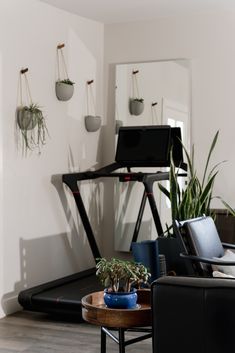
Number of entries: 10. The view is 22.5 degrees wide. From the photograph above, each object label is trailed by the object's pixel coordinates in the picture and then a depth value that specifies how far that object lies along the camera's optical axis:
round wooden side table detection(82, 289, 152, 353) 2.83
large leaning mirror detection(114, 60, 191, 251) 5.72
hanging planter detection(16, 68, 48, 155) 4.84
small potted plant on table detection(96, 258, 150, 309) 2.93
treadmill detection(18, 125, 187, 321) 4.91
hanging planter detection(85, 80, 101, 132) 5.83
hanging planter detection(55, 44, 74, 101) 5.34
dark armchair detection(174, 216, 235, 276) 3.78
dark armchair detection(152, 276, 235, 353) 2.28
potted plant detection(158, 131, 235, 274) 4.65
